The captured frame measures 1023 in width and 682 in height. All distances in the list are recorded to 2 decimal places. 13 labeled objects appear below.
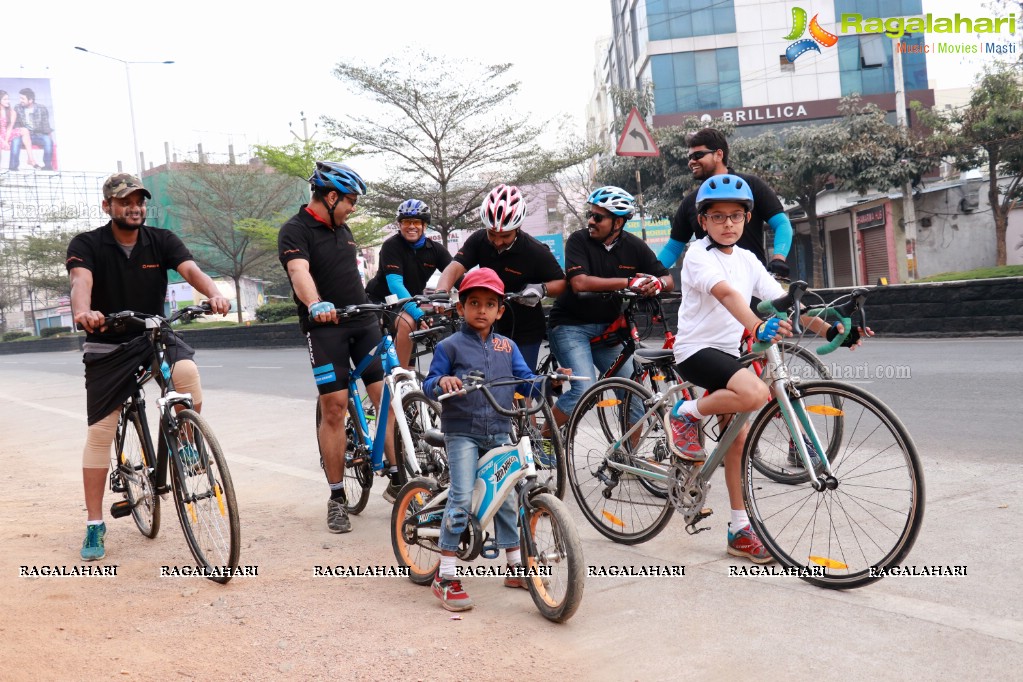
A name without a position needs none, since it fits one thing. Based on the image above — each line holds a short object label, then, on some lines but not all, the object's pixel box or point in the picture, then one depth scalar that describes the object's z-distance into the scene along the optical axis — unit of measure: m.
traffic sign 16.45
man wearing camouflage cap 5.29
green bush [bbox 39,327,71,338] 63.00
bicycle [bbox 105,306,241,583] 4.64
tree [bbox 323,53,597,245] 32.50
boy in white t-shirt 4.32
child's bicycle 3.78
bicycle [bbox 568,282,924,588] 3.94
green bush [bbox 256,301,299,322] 39.88
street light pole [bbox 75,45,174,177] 42.92
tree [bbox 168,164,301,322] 47.97
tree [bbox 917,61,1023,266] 26.95
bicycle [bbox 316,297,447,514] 5.23
